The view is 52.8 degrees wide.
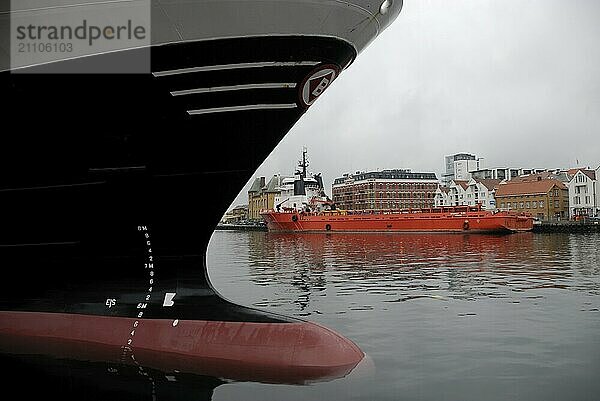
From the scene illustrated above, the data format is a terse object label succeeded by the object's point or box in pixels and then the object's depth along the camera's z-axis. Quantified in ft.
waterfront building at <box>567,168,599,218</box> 216.74
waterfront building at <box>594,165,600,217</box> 215.92
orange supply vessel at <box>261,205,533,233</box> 164.14
